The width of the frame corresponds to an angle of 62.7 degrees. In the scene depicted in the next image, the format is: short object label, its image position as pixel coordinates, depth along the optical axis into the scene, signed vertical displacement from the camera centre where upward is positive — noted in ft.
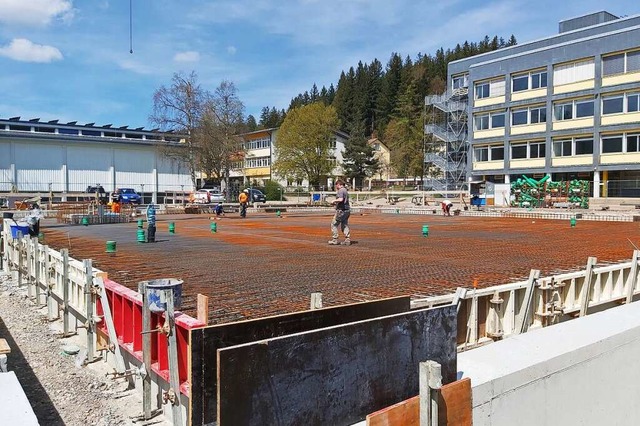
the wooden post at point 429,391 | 10.61 -4.09
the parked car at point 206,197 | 135.33 -0.66
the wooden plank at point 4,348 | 15.29 -4.46
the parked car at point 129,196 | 142.51 -0.06
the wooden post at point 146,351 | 15.70 -4.74
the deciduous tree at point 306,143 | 226.79 +21.83
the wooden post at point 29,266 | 32.60 -4.27
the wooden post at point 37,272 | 30.48 -4.37
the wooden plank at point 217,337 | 11.44 -3.33
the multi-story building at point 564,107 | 138.62 +24.41
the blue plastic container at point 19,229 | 40.48 -2.50
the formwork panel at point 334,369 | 10.09 -3.85
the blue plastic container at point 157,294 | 15.29 -2.92
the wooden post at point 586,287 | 24.80 -4.60
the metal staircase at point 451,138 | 189.16 +19.52
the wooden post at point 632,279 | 27.14 -4.67
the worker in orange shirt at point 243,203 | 94.07 -1.61
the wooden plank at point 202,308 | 13.73 -2.98
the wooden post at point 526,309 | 21.88 -4.99
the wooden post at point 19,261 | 35.29 -4.30
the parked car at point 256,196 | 156.66 -0.63
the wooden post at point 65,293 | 24.85 -4.61
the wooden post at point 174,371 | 13.98 -4.69
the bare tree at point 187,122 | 162.81 +22.75
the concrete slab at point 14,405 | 9.81 -4.14
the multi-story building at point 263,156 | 262.88 +19.61
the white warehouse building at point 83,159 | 145.07 +11.04
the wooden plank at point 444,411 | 10.31 -4.52
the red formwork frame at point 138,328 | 14.73 -4.43
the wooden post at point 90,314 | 21.36 -4.85
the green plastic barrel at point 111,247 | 38.32 -3.73
